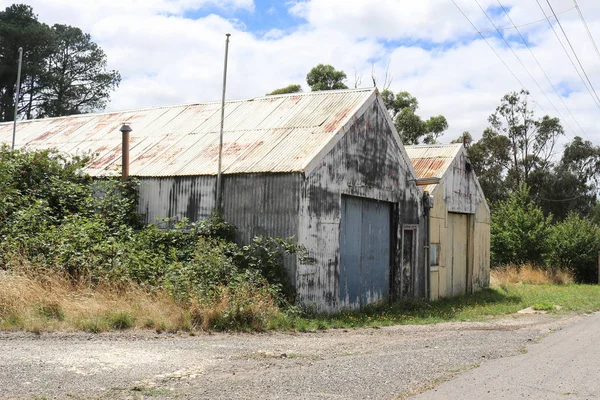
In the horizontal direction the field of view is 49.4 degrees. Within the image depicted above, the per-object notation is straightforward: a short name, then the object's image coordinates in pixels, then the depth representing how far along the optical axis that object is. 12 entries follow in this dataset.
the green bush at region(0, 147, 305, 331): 11.36
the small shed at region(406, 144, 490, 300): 19.73
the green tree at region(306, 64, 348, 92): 39.22
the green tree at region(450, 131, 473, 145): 50.58
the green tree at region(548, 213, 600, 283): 29.58
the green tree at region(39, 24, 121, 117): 44.09
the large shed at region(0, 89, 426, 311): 13.55
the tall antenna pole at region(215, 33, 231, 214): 14.09
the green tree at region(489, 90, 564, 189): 49.97
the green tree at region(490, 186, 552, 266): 28.98
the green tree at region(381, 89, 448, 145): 41.28
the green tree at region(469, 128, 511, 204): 50.59
